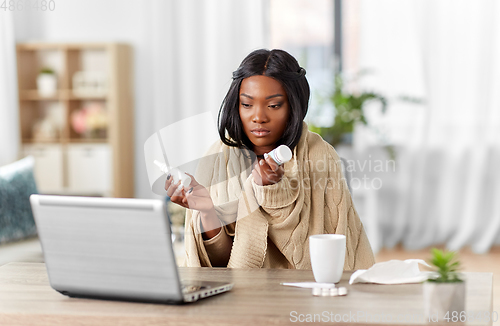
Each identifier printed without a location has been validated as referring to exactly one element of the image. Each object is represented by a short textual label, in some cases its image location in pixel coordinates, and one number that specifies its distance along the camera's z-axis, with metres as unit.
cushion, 4.46
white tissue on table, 2.36
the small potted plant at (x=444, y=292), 2.11
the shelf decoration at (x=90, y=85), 6.98
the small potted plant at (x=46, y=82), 6.99
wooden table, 2.15
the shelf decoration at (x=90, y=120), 6.98
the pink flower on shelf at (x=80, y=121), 7.03
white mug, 2.35
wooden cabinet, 6.97
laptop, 2.17
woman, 2.73
